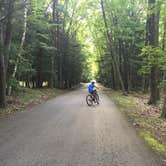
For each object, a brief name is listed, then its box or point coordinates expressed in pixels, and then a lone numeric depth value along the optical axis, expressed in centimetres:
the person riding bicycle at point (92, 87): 1096
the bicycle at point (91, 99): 1058
